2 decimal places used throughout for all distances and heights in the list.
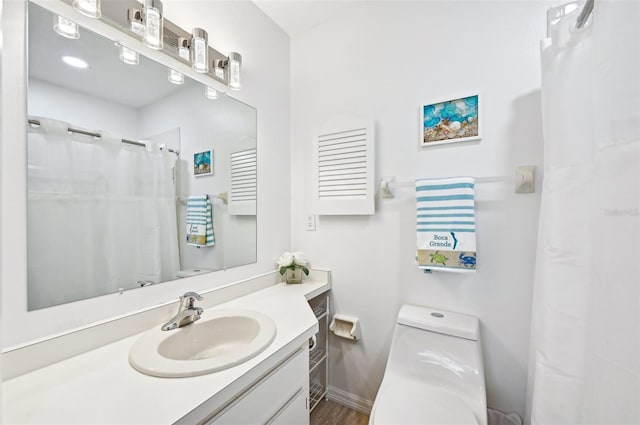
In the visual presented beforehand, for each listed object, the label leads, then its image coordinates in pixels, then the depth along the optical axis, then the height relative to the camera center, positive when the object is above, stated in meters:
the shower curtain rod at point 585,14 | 0.82 +0.58
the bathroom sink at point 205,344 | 0.86 -0.47
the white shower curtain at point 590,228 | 0.59 -0.05
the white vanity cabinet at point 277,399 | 0.86 -0.63
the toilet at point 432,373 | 1.06 -0.71
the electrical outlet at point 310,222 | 1.87 -0.08
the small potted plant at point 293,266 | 1.74 -0.34
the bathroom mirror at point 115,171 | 0.91 +0.15
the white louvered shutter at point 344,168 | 1.63 +0.25
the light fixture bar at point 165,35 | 1.04 +0.71
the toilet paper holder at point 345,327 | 1.68 -0.70
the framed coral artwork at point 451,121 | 1.39 +0.45
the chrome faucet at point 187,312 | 1.14 -0.41
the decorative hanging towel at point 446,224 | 1.33 -0.07
